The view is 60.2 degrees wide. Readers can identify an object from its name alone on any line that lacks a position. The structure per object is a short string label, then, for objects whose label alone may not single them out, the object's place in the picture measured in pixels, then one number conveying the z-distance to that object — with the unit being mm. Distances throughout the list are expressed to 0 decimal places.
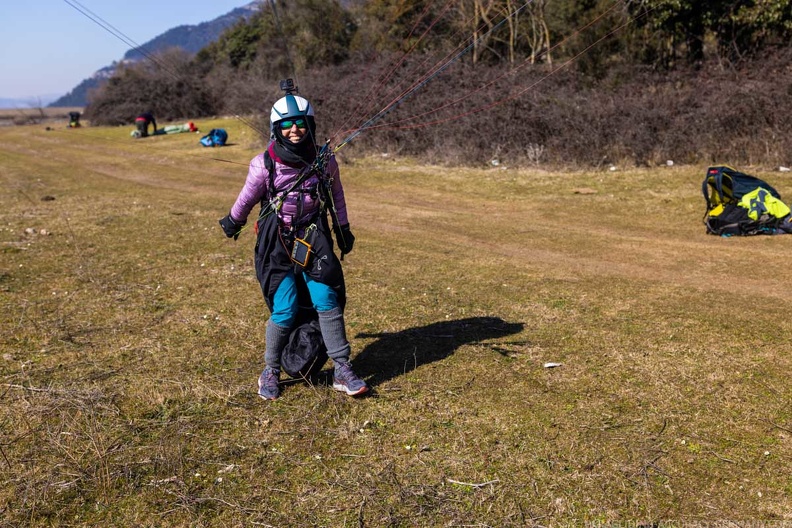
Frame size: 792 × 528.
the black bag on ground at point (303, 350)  5238
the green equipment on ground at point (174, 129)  33334
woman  4887
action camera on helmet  4906
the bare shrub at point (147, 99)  41312
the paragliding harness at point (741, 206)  10453
